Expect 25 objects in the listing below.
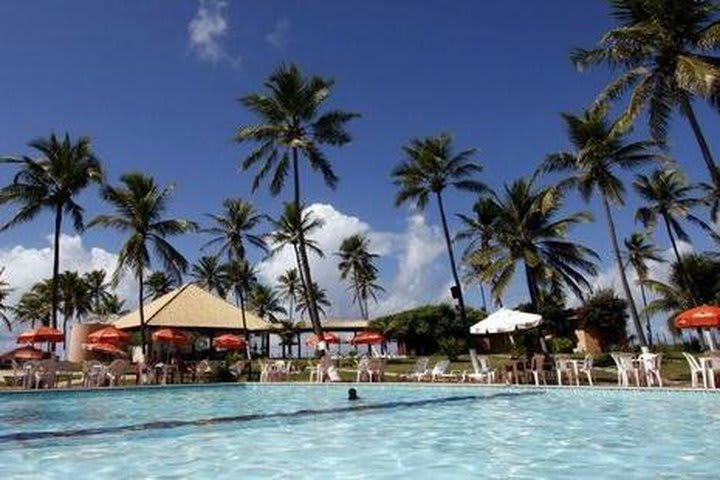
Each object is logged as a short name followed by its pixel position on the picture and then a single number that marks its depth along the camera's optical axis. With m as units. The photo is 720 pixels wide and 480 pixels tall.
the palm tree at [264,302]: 71.12
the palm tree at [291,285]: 74.25
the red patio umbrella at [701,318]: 17.80
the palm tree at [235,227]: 43.84
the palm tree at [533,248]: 29.90
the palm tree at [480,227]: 34.59
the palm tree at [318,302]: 73.81
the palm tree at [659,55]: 18.33
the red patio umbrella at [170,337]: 26.42
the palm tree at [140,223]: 32.41
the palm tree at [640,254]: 49.98
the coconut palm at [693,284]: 39.09
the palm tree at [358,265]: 63.03
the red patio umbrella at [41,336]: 25.78
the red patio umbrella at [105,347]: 27.16
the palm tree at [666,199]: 36.06
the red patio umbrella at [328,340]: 38.41
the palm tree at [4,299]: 51.38
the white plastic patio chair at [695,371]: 15.88
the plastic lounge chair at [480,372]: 20.38
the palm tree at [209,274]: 63.88
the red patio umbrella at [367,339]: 34.25
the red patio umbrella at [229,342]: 29.59
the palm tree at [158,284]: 71.06
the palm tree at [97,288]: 72.69
